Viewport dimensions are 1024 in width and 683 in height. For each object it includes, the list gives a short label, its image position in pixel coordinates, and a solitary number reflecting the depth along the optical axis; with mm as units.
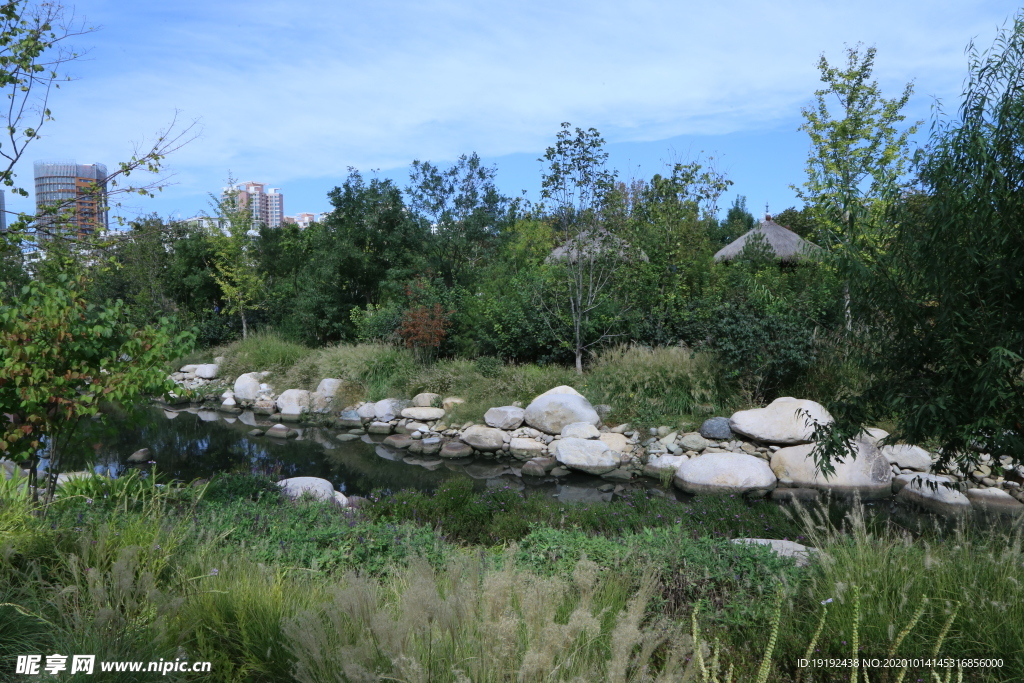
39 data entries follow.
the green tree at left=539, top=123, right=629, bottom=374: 12055
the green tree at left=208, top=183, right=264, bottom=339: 17750
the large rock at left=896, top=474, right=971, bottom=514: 7324
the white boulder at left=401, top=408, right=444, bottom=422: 11797
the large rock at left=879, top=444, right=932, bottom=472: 8336
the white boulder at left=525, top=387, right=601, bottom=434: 10258
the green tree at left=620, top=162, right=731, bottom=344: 12336
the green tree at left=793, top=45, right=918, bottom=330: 12688
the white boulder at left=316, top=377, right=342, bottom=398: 13453
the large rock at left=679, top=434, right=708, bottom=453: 9250
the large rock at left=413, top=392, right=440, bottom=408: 12138
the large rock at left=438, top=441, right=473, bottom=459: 10430
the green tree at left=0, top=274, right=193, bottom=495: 4637
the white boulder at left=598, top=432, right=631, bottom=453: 9547
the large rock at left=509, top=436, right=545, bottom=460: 10023
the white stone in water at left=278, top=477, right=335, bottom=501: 6392
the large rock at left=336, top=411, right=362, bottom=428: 12453
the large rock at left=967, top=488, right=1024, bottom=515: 7246
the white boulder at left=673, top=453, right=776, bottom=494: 8078
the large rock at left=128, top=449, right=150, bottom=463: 9891
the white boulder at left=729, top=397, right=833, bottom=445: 8898
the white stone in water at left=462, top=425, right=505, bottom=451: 10391
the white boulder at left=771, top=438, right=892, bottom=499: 8039
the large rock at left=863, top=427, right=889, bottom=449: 8558
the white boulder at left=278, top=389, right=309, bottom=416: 13328
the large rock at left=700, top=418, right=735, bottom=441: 9344
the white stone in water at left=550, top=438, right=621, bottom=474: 9164
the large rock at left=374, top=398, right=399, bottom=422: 12258
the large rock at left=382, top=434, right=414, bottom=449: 11023
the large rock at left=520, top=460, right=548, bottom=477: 9273
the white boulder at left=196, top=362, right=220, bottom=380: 16250
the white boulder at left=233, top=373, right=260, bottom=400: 14609
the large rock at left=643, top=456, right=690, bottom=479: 8828
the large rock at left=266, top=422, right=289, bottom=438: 11867
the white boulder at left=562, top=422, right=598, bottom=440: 9797
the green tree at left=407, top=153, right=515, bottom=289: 16984
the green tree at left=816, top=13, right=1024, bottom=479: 3990
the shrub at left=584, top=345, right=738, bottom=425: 10141
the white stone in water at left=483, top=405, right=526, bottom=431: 10734
